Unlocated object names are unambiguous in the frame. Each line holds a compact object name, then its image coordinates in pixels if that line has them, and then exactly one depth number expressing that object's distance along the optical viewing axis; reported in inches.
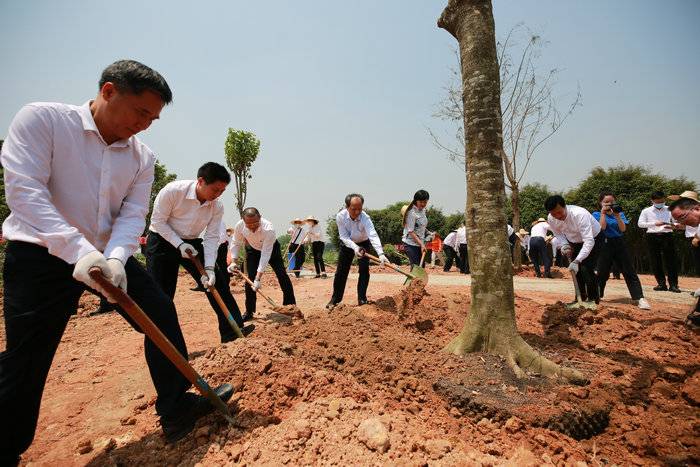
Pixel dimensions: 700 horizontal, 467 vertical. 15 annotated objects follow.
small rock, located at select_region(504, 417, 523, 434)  78.4
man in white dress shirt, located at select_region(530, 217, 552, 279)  398.6
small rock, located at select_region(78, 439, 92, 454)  83.6
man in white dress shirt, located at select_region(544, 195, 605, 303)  197.8
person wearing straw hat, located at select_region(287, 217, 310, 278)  457.4
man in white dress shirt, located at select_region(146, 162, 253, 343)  146.2
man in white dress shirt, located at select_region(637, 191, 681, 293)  267.4
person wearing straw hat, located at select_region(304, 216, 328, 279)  460.7
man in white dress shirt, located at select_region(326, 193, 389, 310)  221.5
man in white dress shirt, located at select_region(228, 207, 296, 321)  204.7
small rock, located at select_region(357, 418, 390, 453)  68.5
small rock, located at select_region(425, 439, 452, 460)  66.7
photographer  209.4
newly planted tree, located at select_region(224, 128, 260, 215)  534.9
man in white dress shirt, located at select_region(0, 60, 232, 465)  64.4
